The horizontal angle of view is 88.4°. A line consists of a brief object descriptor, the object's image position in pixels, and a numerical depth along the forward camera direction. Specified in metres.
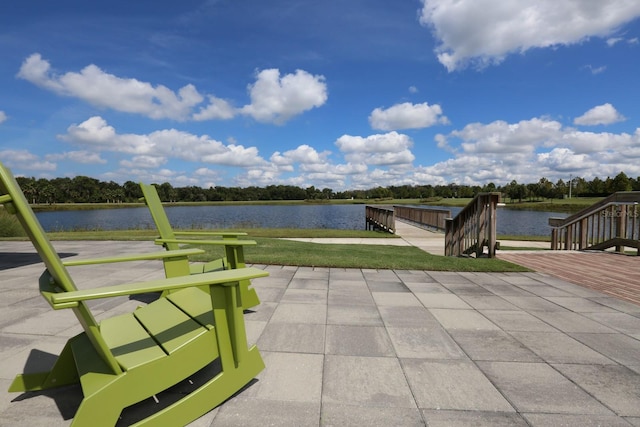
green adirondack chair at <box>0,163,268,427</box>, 1.61
